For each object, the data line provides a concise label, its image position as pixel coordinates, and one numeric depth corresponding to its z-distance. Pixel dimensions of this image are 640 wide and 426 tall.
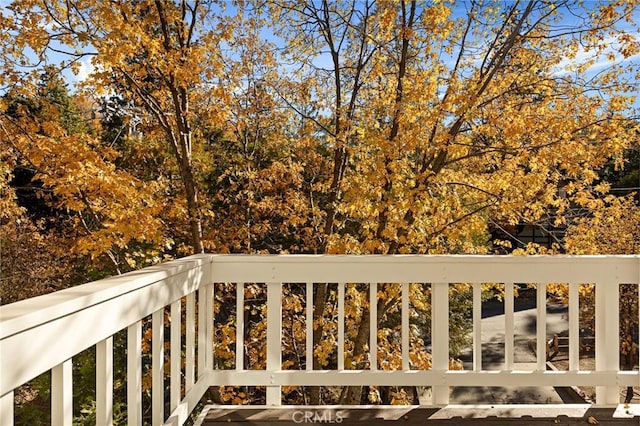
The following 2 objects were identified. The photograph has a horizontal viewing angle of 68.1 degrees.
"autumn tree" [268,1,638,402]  4.37
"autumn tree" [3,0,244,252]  3.88
